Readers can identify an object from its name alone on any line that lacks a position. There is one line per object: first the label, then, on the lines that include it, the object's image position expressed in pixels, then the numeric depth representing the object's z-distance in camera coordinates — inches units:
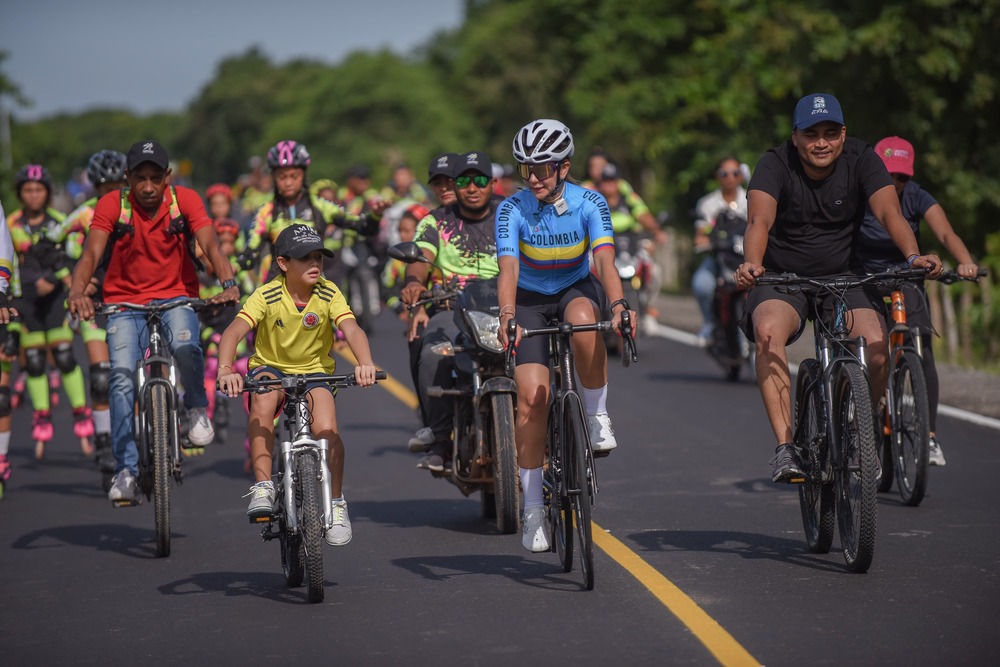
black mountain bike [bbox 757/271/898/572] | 631.2
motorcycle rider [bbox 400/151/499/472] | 852.0
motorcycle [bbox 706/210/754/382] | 1342.3
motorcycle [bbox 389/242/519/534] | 741.3
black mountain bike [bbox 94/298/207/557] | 764.6
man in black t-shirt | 684.7
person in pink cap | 858.8
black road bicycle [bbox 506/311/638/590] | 621.0
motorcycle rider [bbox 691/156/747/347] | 1387.8
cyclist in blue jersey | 669.9
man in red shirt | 808.3
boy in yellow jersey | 675.4
